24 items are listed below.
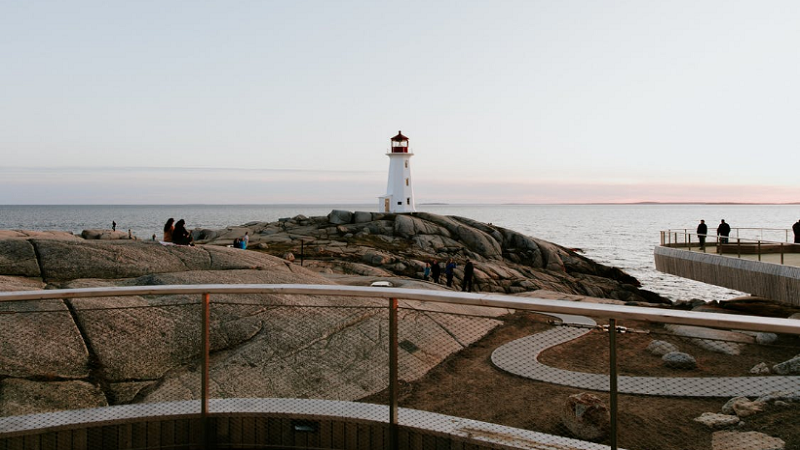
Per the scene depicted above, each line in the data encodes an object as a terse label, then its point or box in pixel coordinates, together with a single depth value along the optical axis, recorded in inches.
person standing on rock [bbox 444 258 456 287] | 1326.6
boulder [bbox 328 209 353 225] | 2074.6
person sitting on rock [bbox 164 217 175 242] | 716.7
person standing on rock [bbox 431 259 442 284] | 1349.7
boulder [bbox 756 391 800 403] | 128.3
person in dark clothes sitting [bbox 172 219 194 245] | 717.2
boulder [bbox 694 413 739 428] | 135.3
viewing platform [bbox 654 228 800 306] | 757.3
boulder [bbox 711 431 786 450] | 126.6
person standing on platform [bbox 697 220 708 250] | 1135.7
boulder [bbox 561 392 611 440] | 145.5
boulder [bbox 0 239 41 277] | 494.9
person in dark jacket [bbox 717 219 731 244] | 1080.2
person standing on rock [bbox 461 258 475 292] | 1242.6
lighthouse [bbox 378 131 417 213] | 2731.3
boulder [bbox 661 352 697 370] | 148.6
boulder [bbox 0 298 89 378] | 206.4
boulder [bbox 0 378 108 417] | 175.9
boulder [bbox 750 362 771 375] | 133.2
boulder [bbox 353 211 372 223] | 2090.2
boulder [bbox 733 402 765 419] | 133.6
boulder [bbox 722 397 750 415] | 137.3
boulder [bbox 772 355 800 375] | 126.6
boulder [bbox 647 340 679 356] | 142.9
